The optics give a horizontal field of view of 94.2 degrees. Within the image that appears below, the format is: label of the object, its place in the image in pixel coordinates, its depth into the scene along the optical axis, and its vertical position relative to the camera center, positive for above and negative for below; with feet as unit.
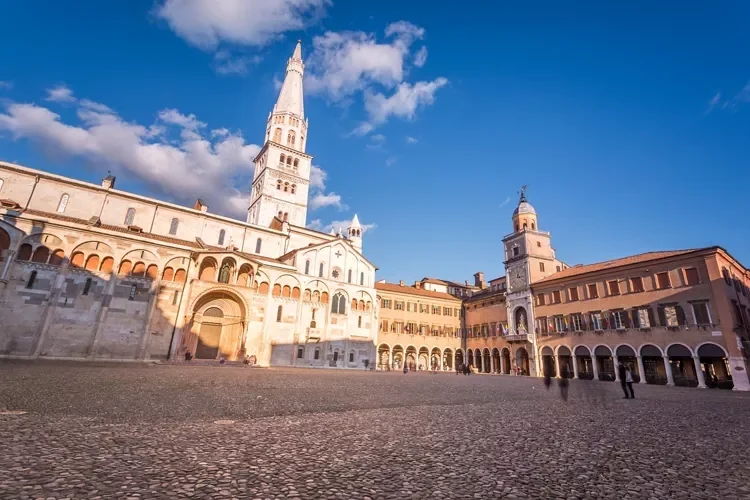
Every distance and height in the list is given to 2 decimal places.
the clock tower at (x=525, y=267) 136.59 +39.97
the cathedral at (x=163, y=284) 81.92 +18.63
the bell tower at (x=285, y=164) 176.96 +98.88
